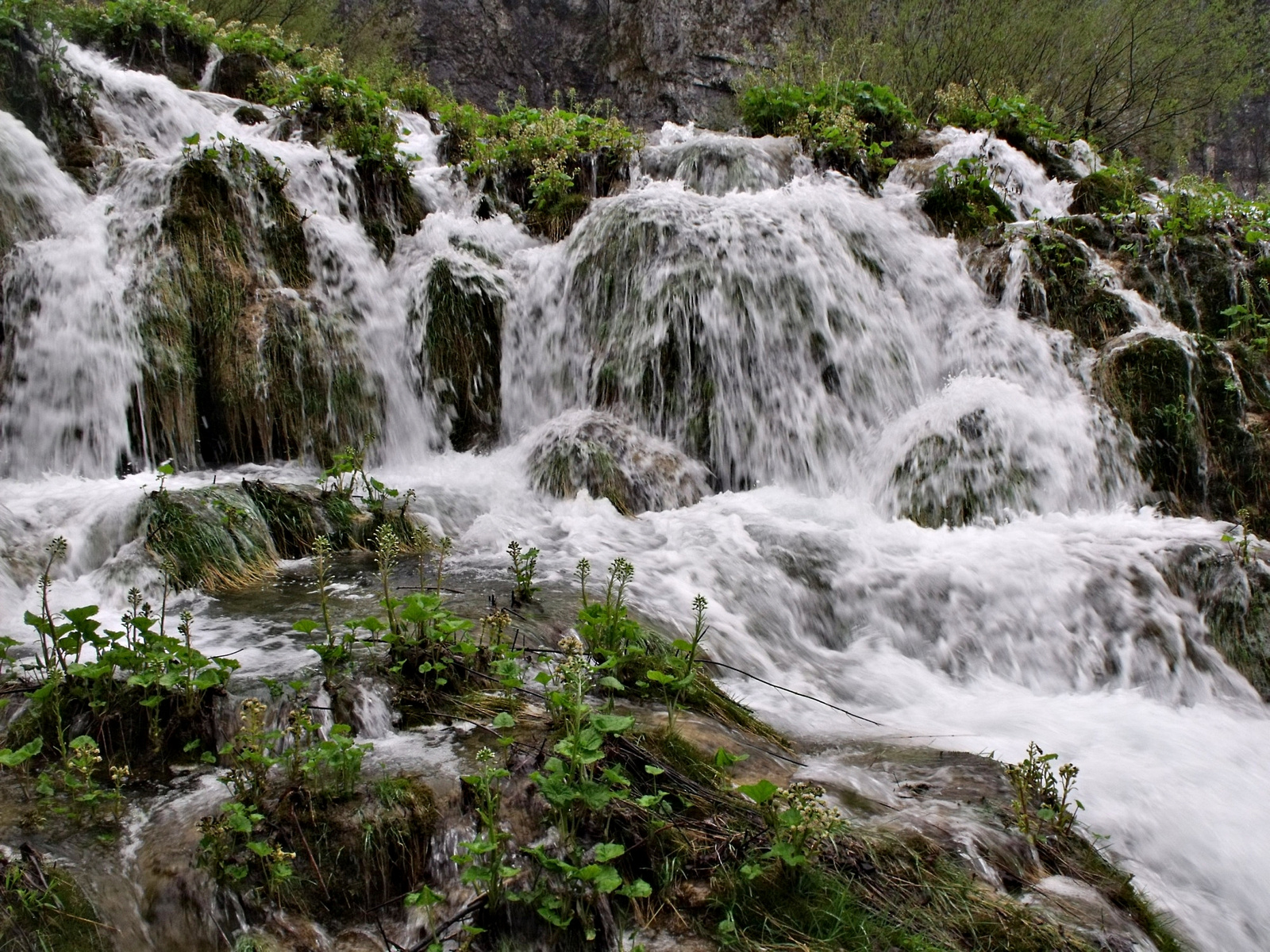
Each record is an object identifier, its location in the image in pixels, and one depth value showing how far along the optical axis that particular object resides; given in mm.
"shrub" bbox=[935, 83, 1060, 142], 11992
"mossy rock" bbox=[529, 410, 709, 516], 6676
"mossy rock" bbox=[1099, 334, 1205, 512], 7238
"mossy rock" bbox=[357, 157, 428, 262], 9109
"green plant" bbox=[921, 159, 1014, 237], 9898
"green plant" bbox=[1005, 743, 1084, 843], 2570
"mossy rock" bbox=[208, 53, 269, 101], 11570
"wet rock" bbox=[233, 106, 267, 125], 10516
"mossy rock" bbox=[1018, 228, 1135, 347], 8570
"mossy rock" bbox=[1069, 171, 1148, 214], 10352
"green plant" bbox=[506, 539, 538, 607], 4074
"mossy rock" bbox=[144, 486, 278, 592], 4523
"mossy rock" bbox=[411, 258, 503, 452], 8141
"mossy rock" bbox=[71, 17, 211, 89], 11047
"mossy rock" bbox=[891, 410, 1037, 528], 6551
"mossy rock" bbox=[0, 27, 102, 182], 7824
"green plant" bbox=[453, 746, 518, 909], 2055
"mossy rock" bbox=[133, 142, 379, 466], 6703
